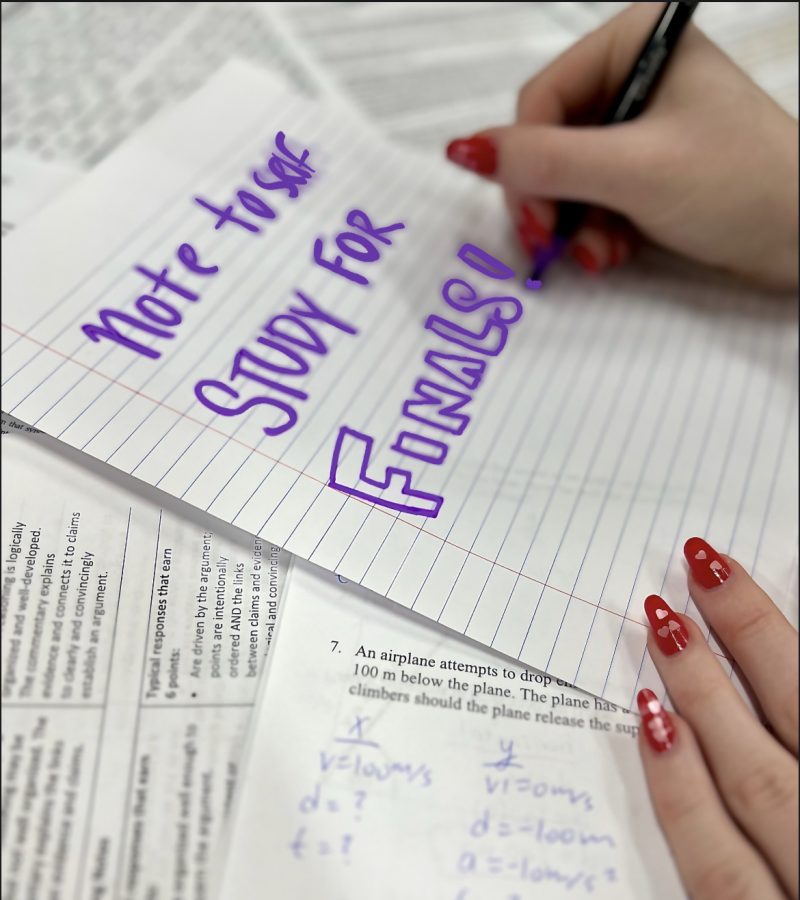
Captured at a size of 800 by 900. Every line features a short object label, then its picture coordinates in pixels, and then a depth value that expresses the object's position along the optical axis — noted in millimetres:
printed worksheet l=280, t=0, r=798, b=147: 596
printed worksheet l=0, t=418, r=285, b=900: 275
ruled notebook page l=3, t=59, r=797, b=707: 354
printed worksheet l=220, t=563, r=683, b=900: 283
